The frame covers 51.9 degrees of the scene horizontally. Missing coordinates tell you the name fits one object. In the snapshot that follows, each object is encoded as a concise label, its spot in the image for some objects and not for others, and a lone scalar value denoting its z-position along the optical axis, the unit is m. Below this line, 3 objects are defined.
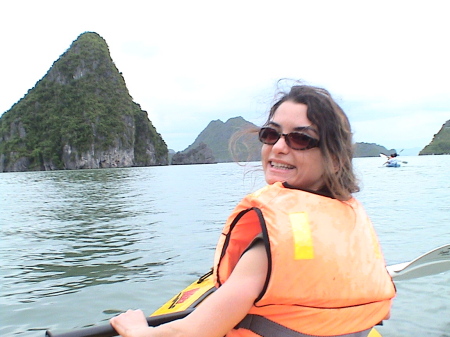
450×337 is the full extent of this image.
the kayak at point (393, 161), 45.75
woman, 1.66
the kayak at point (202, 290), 2.04
